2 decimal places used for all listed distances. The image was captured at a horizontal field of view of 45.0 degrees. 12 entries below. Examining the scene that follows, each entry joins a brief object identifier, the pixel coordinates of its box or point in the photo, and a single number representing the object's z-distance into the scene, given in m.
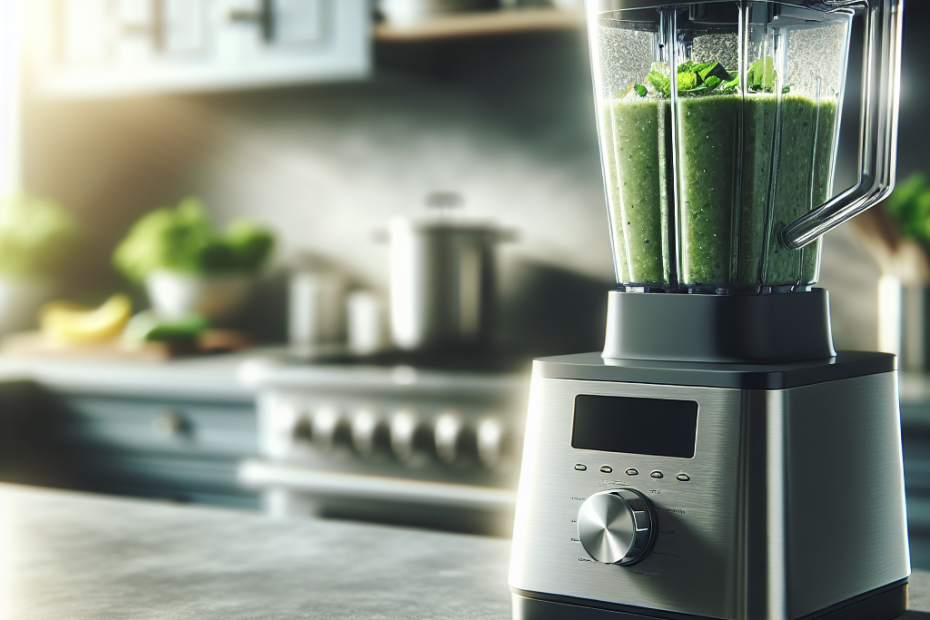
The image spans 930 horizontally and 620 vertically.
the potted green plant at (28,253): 2.69
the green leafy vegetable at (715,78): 0.73
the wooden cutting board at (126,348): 2.34
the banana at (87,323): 2.53
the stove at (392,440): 1.88
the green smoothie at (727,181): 0.72
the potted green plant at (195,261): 2.57
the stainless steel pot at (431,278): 2.28
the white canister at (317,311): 2.57
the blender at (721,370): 0.62
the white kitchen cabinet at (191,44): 2.24
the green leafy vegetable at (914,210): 1.93
